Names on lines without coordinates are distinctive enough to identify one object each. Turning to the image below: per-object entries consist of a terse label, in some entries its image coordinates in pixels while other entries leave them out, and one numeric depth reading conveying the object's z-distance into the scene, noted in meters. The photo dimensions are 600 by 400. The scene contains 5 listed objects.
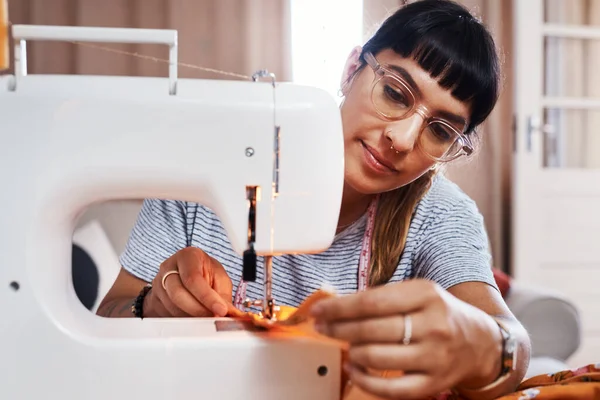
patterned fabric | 0.76
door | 3.42
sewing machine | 0.76
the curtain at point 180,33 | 3.13
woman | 0.71
